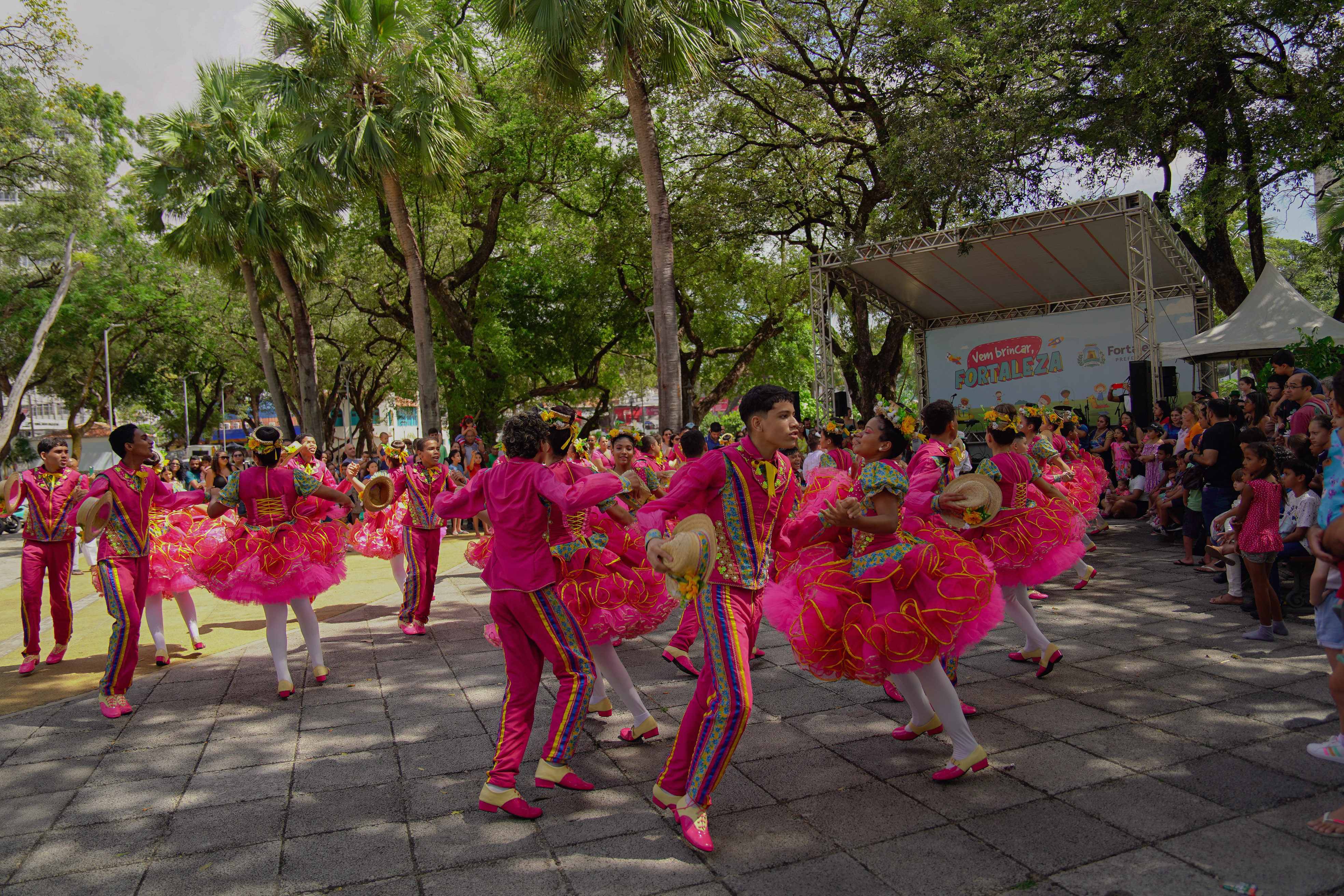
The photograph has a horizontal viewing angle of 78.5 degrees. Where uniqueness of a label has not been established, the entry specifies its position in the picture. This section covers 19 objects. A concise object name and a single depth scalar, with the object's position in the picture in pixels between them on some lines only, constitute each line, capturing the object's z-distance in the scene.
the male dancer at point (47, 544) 7.34
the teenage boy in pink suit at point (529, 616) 4.10
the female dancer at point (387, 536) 9.37
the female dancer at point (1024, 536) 5.64
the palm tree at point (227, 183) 18.41
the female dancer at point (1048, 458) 6.94
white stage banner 19.16
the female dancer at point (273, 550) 6.09
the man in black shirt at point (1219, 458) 8.02
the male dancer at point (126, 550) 5.91
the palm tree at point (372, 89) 14.96
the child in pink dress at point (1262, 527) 6.44
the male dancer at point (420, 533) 8.10
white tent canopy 15.04
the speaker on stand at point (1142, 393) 14.77
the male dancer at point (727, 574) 3.60
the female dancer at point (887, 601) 3.94
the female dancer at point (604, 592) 4.98
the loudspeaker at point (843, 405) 19.30
